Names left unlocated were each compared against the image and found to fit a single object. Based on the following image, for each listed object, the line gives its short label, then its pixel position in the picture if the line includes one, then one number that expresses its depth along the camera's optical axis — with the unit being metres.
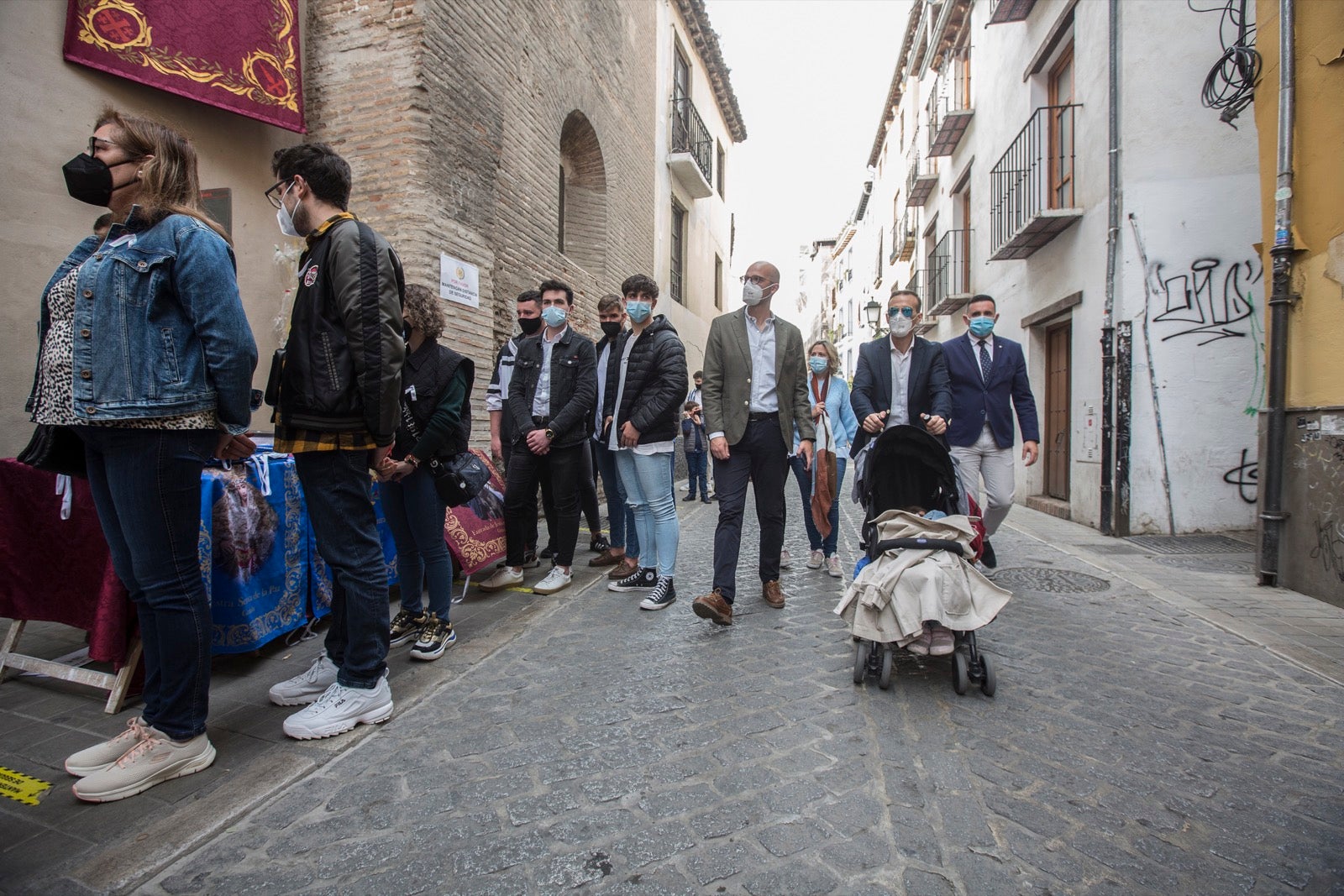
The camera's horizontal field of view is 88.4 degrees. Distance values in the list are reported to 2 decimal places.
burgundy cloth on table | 3.04
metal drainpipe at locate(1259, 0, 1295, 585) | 4.91
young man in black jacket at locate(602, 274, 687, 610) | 4.50
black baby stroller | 3.05
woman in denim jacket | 2.18
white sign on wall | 6.41
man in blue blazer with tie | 5.08
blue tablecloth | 3.23
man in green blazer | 4.23
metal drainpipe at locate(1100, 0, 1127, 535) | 7.72
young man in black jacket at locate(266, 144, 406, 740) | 2.55
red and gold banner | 4.73
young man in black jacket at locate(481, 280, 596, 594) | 4.89
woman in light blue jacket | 5.71
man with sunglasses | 4.77
